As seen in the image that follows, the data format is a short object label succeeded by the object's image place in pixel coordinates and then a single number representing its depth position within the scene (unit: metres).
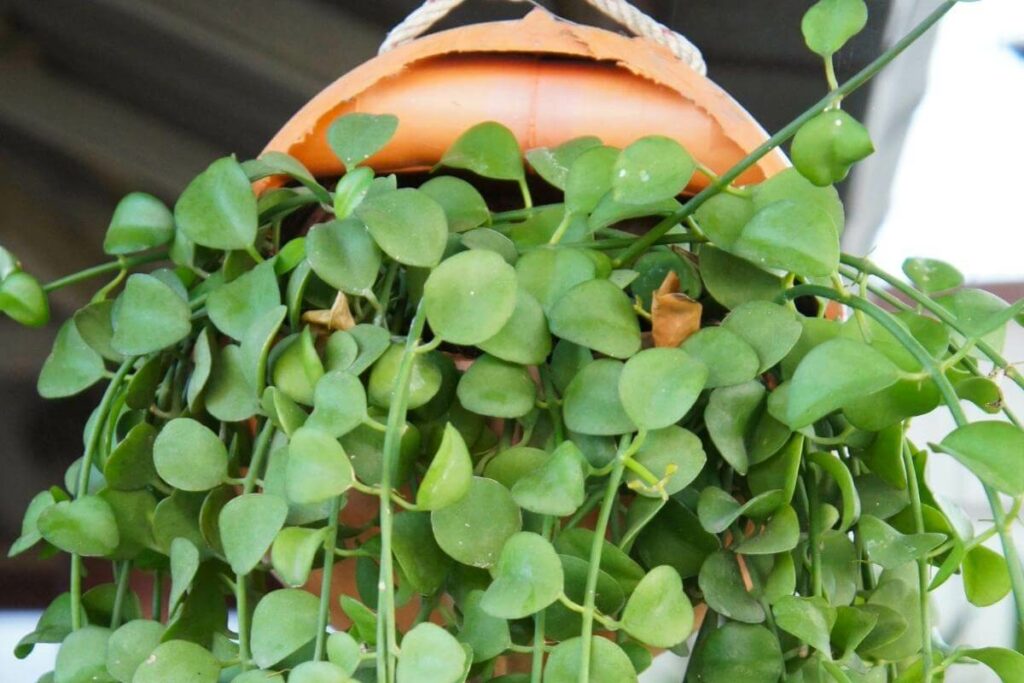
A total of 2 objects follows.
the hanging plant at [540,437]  1.44
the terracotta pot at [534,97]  1.66
